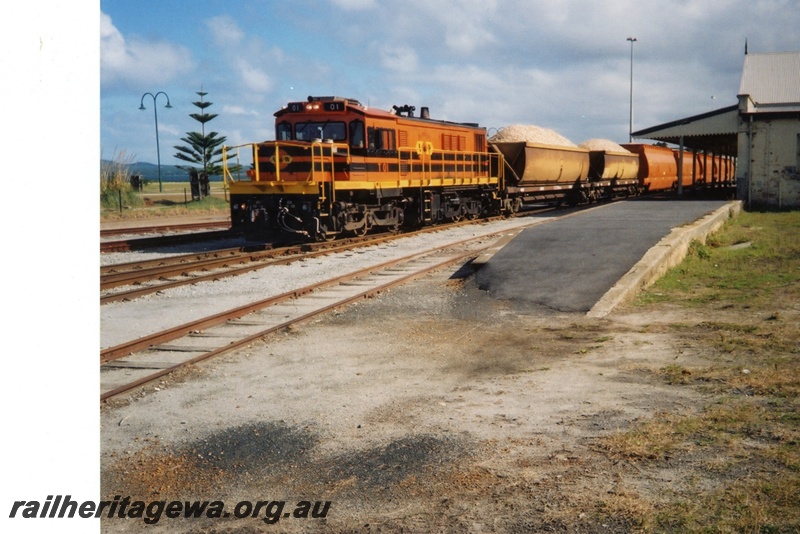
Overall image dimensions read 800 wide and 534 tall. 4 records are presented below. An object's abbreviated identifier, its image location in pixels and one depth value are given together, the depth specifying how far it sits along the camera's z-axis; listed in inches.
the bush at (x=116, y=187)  1301.7
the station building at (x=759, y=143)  1119.0
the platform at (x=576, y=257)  426.0
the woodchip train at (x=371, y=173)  700.0
